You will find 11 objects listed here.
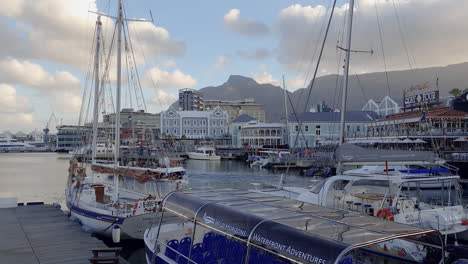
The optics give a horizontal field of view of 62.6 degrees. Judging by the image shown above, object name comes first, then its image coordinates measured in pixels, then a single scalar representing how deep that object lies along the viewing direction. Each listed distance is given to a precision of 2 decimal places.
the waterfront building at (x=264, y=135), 97.12
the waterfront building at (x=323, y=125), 86.31
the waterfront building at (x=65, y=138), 160.07
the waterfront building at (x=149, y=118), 165.62
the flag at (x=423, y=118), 51.61
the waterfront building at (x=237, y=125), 112.84
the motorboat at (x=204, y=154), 92.00
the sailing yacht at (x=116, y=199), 18.34
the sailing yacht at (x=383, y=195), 14.45
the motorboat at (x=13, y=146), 177.66
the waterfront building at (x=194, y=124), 117.75
